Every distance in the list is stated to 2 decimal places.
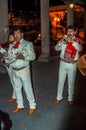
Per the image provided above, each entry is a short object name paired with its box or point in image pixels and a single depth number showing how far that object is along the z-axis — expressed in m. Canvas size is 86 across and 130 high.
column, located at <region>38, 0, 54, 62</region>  7.21
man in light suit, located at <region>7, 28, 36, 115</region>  2.93
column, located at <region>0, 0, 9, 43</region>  5.70
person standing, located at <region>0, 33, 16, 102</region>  3.06
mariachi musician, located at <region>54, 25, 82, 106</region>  3.15
